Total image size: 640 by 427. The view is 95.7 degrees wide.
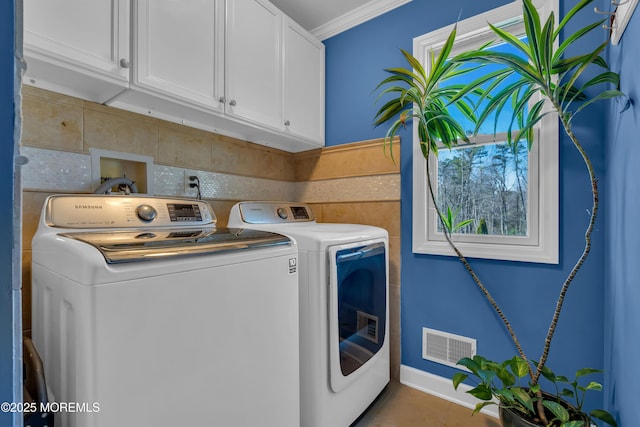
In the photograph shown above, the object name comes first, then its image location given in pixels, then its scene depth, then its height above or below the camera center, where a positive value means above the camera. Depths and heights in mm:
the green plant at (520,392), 1146 -776
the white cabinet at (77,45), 1021 +634
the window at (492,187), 1530 +147
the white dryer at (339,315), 1365 -544
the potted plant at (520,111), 1144 +519
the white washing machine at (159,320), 731 -329
